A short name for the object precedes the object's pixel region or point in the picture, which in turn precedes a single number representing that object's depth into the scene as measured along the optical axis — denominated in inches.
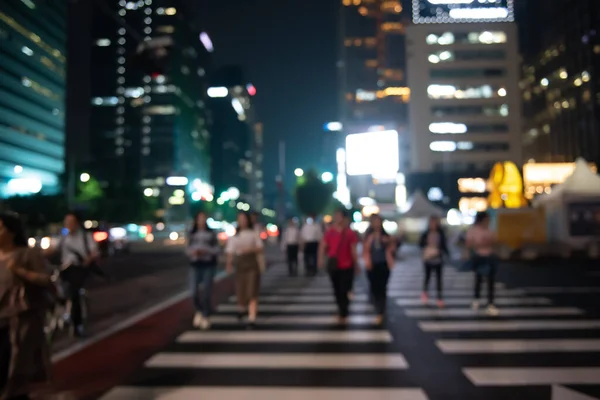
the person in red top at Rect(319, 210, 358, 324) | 391.9
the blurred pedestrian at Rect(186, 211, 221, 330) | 375.2
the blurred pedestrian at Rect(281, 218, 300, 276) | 735.7
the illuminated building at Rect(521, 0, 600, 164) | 3021.7
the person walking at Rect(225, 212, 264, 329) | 377.7
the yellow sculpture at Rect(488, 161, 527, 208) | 1237.5
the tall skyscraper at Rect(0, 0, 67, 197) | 1079.5
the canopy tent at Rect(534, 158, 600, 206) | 944.3
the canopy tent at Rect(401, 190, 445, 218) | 1473.9
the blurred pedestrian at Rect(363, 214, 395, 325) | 389.1
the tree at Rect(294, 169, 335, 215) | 2881.4
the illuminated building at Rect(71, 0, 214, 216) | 4849.9
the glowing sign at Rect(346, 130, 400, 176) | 977.5
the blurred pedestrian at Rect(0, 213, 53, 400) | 177.9
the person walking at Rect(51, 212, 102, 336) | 336.2
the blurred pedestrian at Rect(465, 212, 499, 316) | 414.9
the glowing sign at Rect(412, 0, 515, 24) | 3427.7
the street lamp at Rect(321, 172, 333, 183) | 1405.4
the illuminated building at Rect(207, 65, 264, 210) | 6565.0
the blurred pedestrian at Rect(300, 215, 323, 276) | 725.3
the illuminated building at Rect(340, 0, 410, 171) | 4416.8
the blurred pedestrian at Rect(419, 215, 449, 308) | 459.2
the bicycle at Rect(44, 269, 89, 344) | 318.3
